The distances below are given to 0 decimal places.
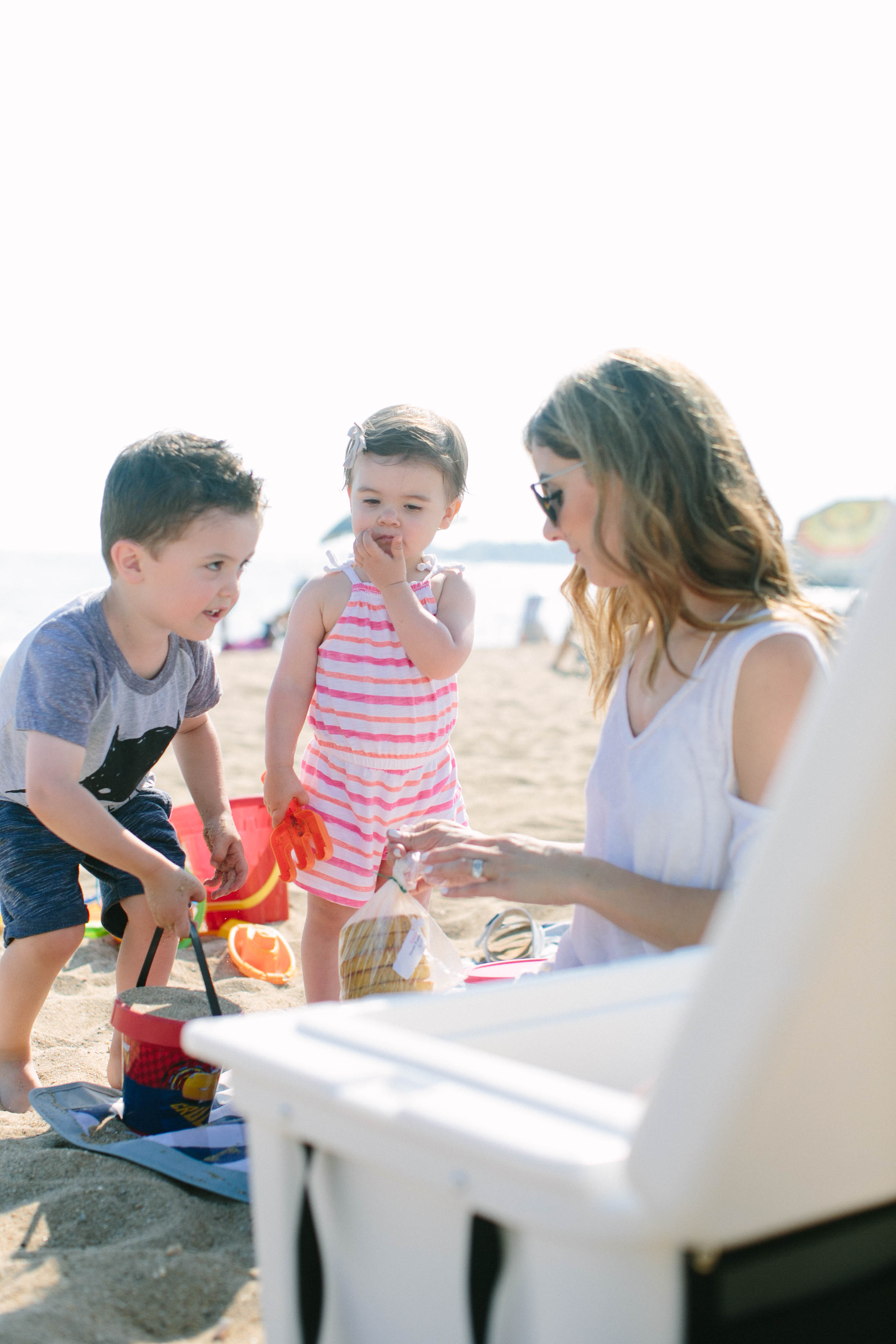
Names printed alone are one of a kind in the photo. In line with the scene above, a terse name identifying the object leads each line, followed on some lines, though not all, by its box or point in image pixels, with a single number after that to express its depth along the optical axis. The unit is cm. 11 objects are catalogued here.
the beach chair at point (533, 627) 2053
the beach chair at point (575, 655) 1348
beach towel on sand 201
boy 246
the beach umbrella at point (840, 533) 2039
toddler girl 279
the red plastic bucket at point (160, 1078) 211
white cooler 75
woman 173
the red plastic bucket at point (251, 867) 376
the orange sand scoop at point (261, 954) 332
